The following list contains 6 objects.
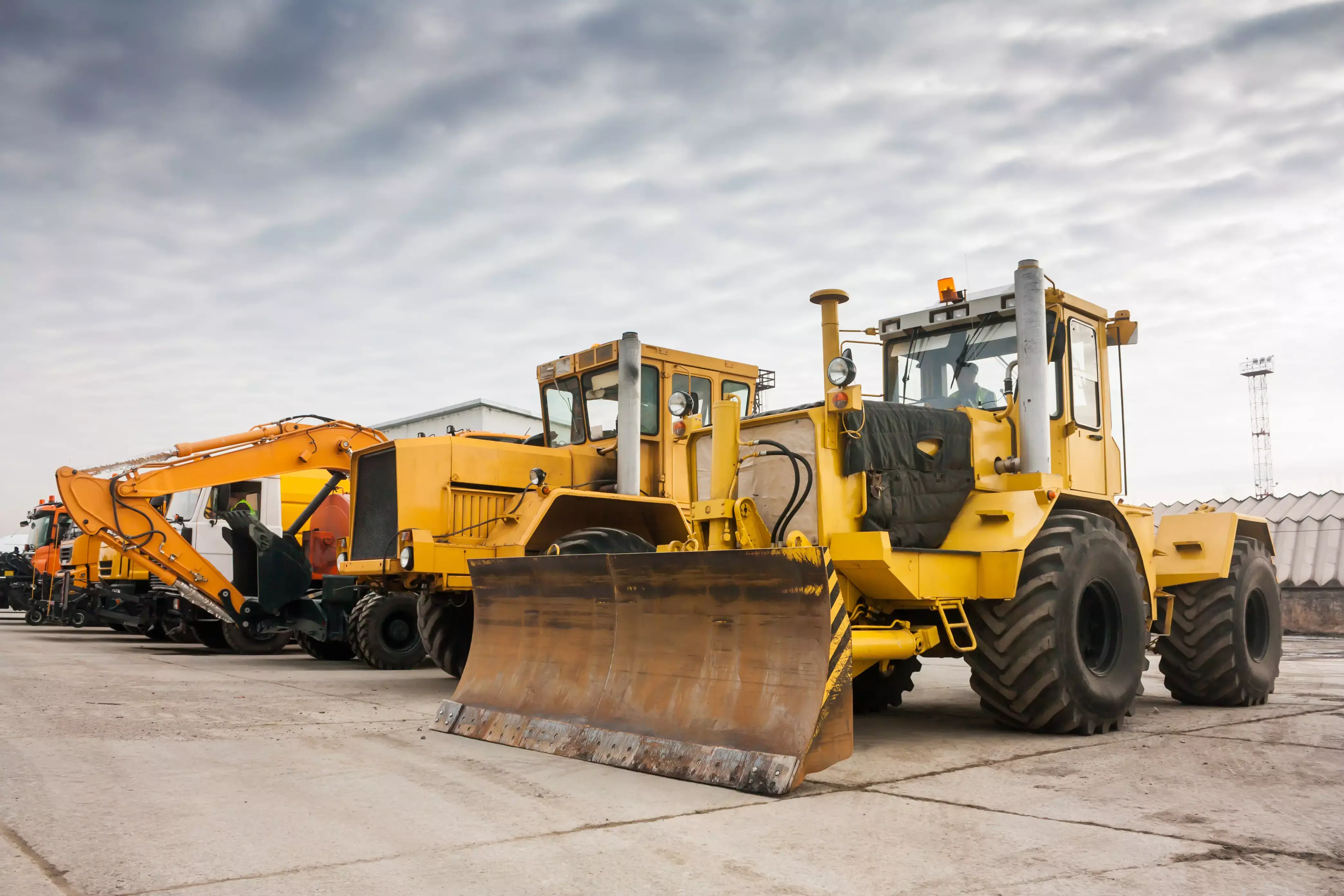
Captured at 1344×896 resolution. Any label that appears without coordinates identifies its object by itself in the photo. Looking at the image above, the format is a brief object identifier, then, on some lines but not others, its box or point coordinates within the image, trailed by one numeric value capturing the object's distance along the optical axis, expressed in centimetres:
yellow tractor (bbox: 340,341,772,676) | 932
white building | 2009
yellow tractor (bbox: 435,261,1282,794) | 540
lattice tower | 4397
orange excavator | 1413
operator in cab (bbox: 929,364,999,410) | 771
